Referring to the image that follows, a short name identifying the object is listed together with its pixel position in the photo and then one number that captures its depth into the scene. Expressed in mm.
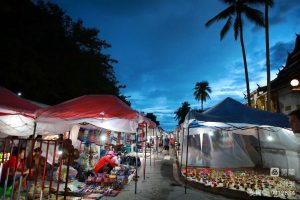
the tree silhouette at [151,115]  63787
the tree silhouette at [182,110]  52692
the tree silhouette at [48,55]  9475
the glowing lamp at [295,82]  4951
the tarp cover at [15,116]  4952
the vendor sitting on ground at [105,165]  7613
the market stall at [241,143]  5970
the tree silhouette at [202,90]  48197
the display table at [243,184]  5696
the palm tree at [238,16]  14426
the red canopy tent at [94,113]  5261
